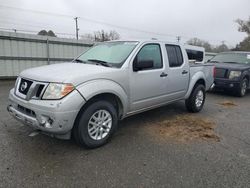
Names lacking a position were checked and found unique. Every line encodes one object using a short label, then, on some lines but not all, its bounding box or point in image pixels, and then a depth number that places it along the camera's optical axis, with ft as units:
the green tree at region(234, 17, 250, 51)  110.52
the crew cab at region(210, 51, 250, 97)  27.36
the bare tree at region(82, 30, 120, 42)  128.69
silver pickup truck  10.02
